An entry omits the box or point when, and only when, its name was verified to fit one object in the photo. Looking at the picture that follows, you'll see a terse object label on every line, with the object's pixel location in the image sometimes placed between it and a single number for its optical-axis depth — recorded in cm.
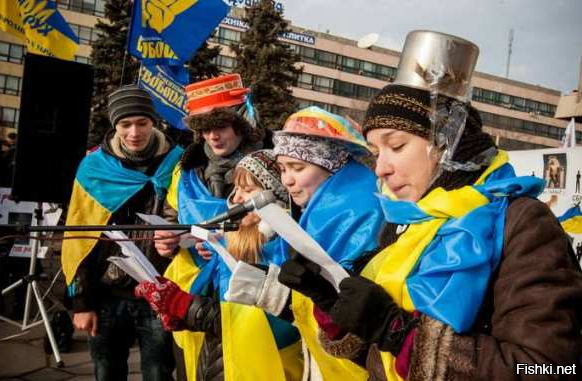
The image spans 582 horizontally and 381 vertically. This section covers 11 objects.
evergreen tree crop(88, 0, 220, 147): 2061
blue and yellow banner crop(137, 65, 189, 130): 579
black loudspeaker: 429
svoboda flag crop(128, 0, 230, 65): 558
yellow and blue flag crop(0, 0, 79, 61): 679
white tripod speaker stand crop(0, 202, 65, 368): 490
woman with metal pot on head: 112
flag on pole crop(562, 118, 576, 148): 920
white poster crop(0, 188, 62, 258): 598
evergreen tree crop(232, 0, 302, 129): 2492
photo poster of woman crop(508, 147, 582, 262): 577
